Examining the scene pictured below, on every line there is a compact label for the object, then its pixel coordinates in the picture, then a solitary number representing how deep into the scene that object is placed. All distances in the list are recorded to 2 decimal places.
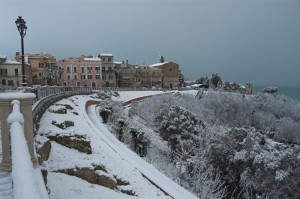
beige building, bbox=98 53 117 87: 90.88
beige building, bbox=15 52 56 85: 78.94
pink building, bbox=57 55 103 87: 85.25
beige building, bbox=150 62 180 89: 103.22
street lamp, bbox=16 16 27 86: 15.29
